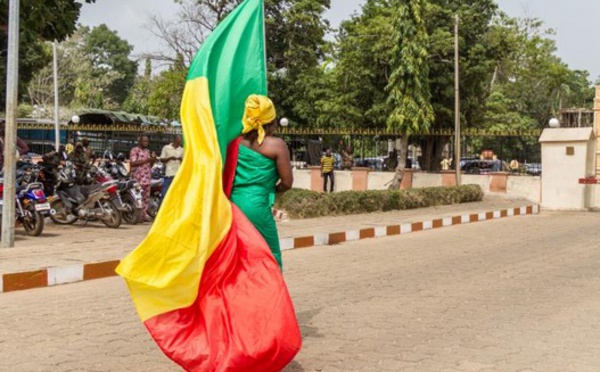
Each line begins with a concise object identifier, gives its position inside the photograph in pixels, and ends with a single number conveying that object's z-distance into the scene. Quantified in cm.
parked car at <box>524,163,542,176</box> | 2509
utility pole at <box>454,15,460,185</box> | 2473
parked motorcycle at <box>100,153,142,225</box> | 1388
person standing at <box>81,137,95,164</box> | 1489
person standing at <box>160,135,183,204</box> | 1374
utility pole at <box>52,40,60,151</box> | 2719
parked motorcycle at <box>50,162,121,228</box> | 1330
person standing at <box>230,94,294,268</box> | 484
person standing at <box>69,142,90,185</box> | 1431
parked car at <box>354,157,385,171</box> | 2923
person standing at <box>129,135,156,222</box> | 1419
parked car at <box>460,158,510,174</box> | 2801
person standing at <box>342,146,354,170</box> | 2753
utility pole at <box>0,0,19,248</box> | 986
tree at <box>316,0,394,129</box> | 2962
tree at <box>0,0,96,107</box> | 1306
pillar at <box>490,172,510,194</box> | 2466
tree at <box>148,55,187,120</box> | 3678
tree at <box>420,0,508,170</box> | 2925
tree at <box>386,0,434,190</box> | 2611
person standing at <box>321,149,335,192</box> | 2514
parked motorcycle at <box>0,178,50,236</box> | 1155
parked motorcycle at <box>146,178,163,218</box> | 1488
